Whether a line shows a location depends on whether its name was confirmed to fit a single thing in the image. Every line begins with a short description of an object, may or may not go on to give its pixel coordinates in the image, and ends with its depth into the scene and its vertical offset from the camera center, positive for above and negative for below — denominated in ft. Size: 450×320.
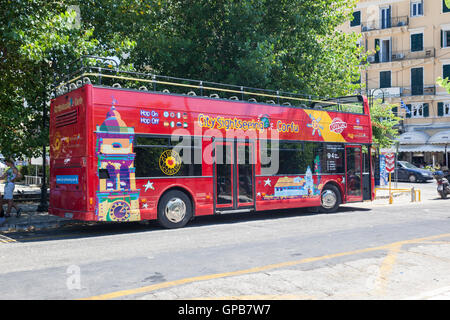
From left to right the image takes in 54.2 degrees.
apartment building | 126.11 +31.03
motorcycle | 64.13 -2.50
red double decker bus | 31.73 +1.30
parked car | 102.78 -1.32
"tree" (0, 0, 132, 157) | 37.17 +11.22
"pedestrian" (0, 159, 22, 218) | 41.39 -1.20
